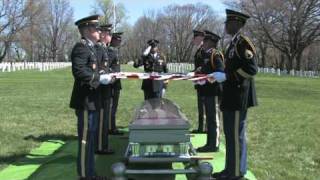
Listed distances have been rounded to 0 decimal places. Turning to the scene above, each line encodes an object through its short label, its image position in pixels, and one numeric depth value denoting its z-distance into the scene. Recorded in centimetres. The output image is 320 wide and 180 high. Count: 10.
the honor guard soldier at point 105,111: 1024
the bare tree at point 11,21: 8509
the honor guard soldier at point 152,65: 1262
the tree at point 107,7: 10134
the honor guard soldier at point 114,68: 1160
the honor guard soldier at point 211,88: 1032
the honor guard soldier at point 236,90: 780
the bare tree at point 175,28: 11881
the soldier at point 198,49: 1115
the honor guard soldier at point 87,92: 763
